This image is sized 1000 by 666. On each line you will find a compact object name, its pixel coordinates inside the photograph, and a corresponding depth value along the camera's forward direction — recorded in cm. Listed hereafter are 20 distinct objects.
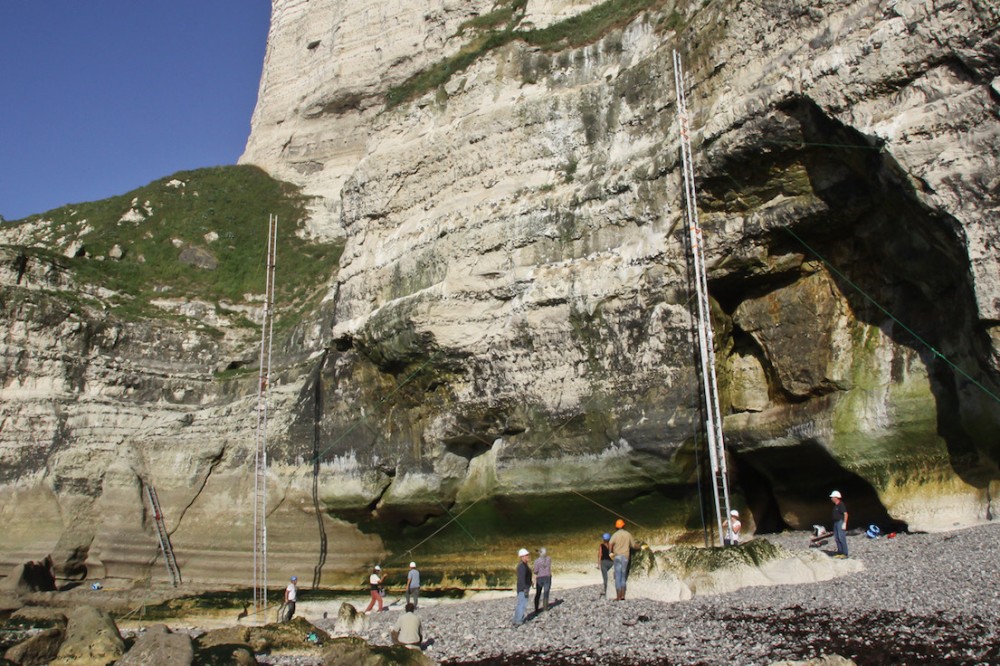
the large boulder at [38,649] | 1367
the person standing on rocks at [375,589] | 1755
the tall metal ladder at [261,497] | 1946
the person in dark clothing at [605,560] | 1331
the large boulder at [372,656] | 1062
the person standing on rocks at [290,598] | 1766
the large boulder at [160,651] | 1183
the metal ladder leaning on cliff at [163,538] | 2325
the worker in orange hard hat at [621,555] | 1245
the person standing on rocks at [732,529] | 1376
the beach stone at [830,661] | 773
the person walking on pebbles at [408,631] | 1134
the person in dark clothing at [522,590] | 1235
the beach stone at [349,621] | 1517
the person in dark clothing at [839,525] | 1257
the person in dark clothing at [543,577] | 1292
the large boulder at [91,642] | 1380
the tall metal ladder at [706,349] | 1494
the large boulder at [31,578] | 2197
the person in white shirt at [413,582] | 1622
